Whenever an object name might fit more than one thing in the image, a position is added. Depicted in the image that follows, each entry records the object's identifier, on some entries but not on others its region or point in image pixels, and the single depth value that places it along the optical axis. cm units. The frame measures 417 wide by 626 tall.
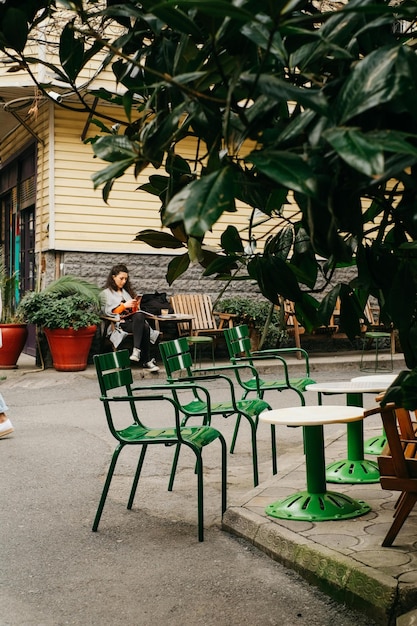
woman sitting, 1302
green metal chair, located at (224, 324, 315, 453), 732
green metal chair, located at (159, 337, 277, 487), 607
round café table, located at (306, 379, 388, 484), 585
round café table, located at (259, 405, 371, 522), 489
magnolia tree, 129
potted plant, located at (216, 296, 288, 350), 1422
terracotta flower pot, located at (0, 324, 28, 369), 1269
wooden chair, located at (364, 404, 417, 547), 413
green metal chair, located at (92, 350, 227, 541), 498
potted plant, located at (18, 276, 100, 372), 1249
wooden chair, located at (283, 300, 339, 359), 1484
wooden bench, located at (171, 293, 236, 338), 1424
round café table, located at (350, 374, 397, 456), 647
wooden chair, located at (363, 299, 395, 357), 1389
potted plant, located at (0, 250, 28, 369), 1274
